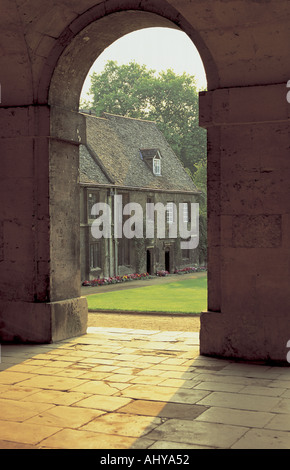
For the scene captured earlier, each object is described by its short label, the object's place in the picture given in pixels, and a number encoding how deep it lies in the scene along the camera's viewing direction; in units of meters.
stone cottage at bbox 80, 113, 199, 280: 28.70
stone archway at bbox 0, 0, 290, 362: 6.80
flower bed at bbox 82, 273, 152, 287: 27.36
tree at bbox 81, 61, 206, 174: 45.94
